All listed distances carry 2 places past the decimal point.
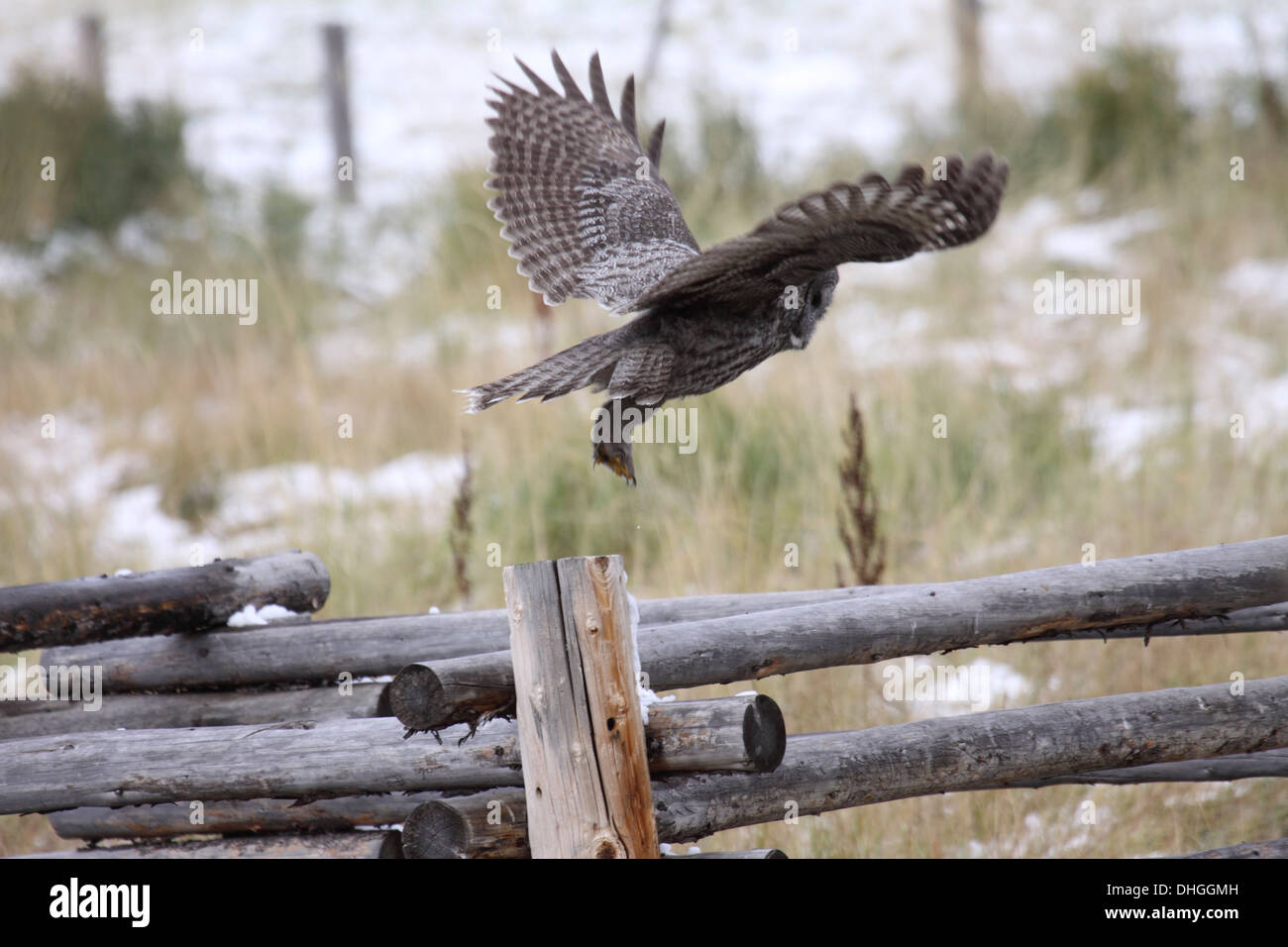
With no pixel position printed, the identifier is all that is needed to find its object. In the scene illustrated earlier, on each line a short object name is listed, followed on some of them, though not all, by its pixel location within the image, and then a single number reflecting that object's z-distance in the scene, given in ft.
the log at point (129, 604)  21.16
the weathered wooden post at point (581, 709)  16.19
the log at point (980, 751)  18.37
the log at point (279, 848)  17.74
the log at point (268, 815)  19.39
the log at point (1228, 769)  23.31
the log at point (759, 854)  17.34
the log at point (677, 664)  16.22
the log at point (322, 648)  22.48
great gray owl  17.66
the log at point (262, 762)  17.69
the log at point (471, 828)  16.76
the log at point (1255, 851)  19.67
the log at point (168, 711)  22.82
